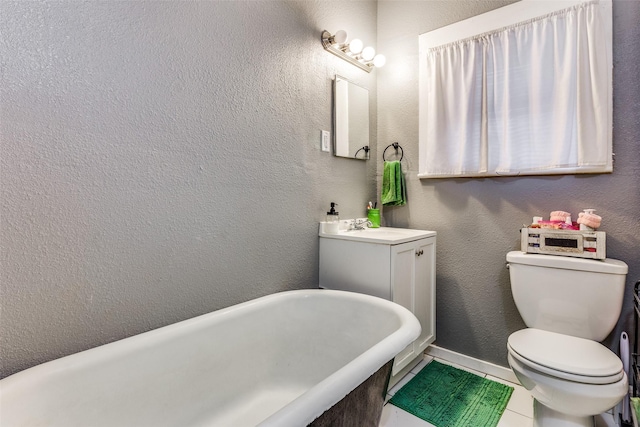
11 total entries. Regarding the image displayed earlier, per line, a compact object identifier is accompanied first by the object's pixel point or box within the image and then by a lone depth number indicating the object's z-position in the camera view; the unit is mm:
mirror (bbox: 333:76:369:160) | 2074
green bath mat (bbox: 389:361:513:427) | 1508
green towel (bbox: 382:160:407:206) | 2207
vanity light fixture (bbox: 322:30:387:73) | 1958
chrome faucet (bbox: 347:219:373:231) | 2119
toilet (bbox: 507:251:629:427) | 1162
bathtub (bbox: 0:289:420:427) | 825
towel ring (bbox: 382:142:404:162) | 2287
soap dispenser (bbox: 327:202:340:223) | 2012
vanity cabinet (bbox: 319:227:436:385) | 1649
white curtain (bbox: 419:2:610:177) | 1582
